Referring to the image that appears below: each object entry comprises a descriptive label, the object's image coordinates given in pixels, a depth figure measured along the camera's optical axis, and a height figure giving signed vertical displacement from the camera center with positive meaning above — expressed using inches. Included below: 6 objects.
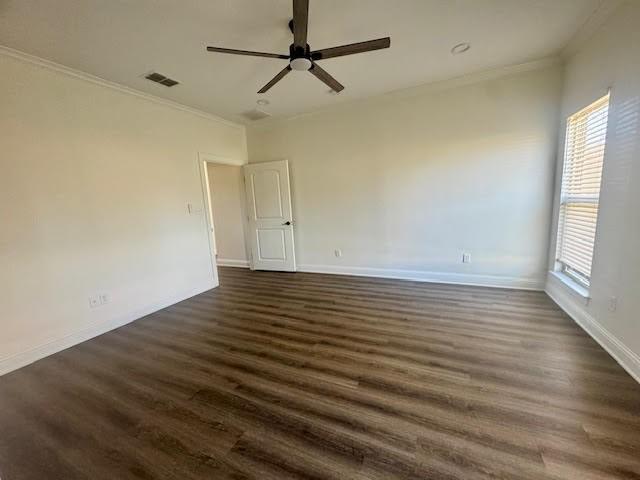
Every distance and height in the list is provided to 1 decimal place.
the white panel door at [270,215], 188.9 -7.6
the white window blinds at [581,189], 96.9 -0.1
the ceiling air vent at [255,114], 165.1 +57.8
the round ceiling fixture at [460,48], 103.3 +57.2
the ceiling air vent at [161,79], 113.8 +57.3
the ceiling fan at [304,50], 68.7 +43.3
